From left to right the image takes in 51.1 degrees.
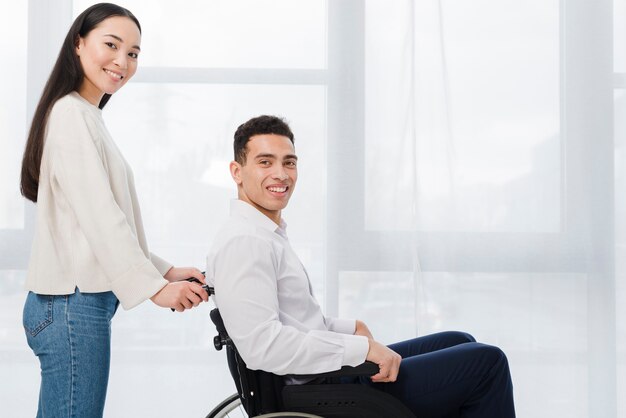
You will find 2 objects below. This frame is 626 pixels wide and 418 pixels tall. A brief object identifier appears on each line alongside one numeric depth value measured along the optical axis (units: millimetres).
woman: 1356
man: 1424
